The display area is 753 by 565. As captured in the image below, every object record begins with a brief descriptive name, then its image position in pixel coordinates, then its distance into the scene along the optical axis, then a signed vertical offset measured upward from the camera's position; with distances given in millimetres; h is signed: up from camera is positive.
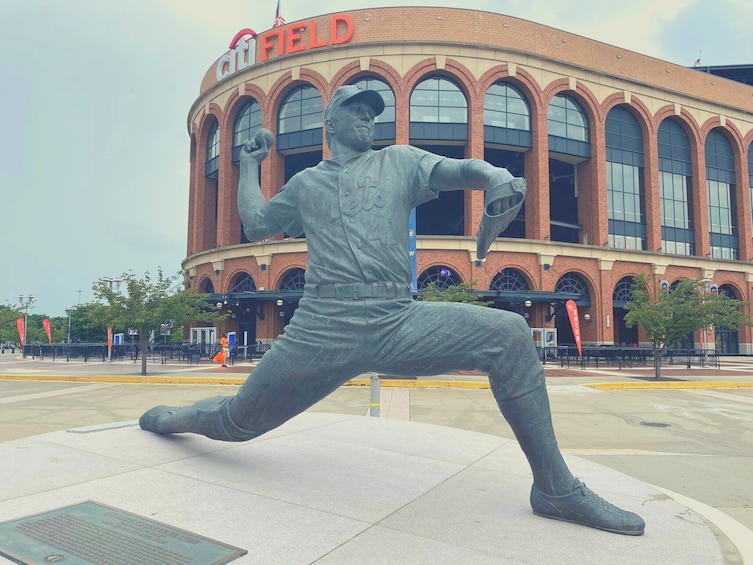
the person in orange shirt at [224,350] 22625 -738
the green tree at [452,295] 18969 +1333
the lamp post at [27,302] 41719 +2454
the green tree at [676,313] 18859 +699
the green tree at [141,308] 19906 +884
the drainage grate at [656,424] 9267 -1548
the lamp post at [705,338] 19588 -282
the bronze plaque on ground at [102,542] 2455 -989
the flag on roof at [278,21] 32688 +18473
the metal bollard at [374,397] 8172 -975
